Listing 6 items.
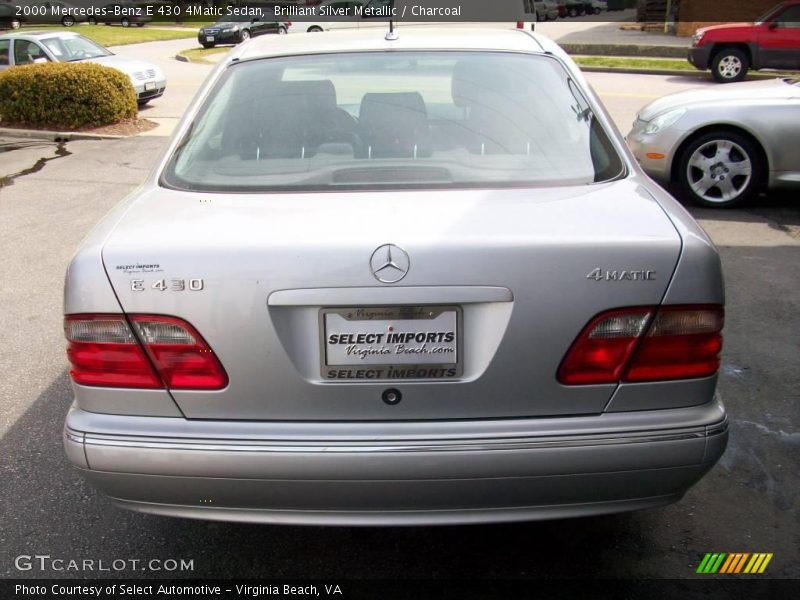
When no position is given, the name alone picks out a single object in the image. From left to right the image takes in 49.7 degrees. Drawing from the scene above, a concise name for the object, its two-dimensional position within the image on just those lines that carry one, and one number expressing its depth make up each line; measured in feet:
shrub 41.75
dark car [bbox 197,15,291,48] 98.78
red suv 57.62
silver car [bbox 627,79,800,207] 24.38
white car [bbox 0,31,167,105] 49.75
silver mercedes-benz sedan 7.63
